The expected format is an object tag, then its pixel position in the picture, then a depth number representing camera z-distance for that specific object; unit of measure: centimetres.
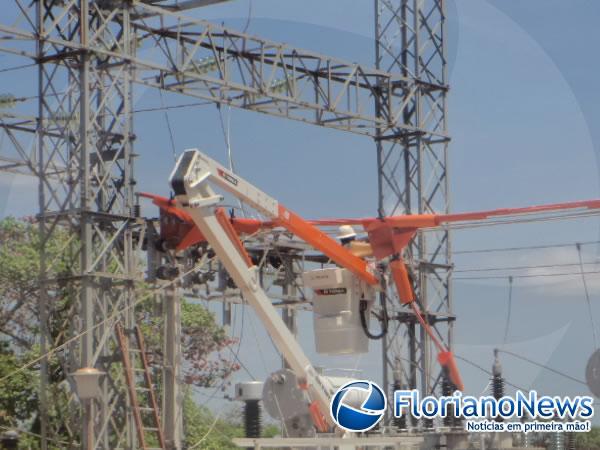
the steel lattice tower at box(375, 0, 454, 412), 3381
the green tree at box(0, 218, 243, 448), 3519
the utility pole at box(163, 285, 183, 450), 2797
